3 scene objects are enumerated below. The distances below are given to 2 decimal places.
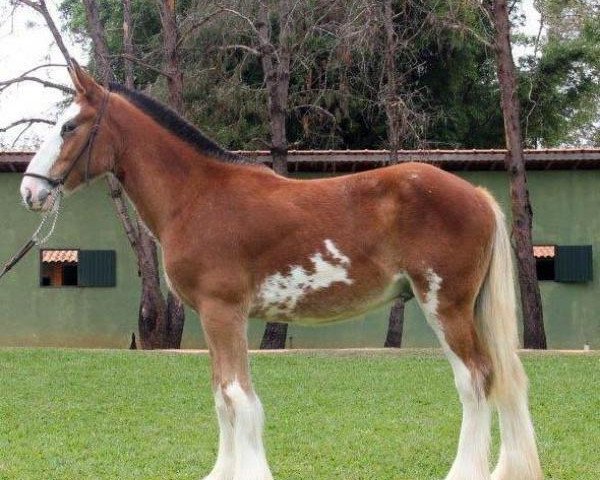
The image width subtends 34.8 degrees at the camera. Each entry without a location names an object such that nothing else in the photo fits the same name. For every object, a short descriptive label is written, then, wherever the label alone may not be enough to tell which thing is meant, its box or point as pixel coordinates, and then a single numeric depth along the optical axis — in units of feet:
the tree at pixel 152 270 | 55.62
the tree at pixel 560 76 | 78.89
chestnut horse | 16.02
